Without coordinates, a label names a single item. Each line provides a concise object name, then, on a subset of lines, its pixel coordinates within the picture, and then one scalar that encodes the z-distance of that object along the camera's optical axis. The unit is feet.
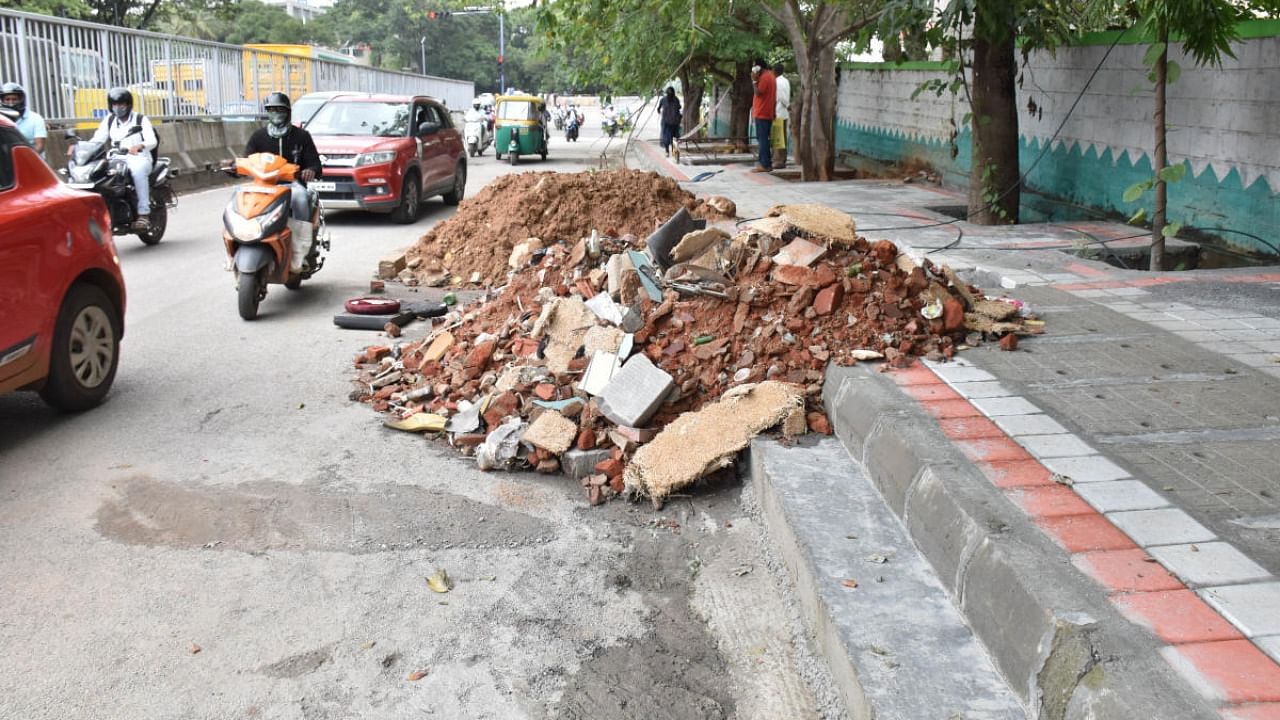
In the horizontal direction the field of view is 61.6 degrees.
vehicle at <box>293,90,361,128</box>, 53.98
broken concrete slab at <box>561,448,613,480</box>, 17.30
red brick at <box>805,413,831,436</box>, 16.67
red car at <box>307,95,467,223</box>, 47.39
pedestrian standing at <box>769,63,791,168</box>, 67.41
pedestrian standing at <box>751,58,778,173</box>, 60.49
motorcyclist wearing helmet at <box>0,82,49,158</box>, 37.68
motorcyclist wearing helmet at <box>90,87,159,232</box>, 38.75
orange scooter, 28.14
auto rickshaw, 92.99
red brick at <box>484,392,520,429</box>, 18.84
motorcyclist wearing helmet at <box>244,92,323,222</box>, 31.83
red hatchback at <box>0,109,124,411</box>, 17.62
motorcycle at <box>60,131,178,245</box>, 37.40
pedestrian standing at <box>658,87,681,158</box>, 87.86
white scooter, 103.19
